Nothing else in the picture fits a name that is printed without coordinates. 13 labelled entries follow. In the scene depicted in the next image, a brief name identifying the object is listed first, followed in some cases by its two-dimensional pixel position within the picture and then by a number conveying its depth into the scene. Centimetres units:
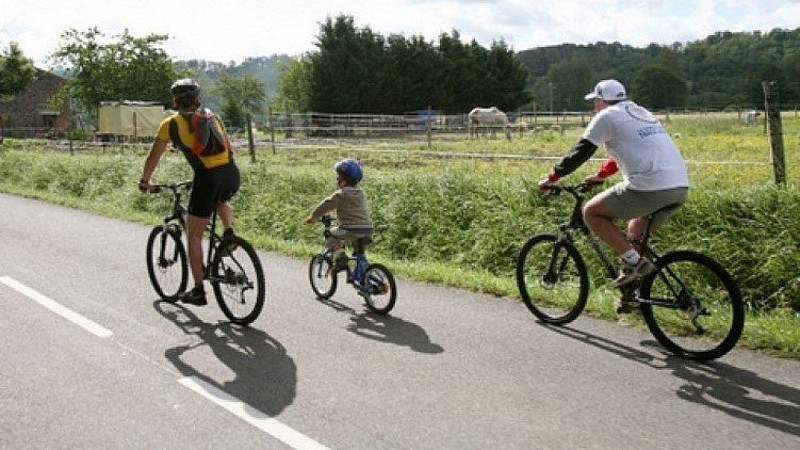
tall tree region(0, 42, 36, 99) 4544
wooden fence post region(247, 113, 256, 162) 1612
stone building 6259
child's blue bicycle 663
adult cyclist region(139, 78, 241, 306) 610
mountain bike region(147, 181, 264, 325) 622
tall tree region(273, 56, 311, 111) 9256
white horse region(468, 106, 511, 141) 4125
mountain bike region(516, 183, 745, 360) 518
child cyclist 668
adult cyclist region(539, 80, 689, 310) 523
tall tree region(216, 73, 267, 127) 11478
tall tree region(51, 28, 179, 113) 5450
